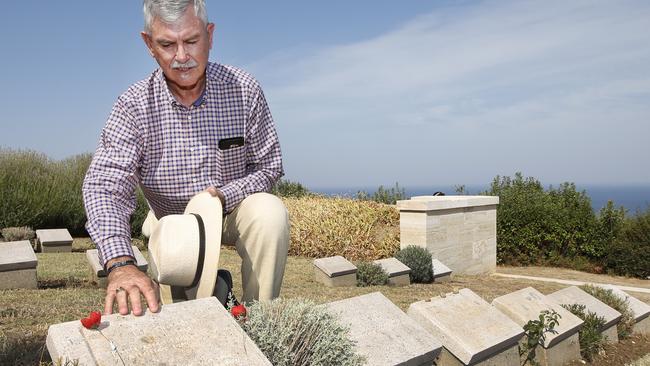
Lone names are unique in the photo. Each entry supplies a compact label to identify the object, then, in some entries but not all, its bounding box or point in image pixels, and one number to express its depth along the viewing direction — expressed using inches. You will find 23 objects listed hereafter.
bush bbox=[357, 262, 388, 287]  326.0
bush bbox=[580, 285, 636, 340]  235.1
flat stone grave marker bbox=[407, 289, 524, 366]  145.0
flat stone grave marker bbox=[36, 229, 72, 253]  434.6
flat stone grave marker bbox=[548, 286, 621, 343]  219.9
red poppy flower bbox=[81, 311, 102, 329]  79.5
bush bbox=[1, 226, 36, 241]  455.5
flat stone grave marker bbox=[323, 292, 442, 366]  118.0
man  107.4
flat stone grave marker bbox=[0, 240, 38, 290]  270.7
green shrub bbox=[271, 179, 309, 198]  757.9
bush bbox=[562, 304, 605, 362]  201.5
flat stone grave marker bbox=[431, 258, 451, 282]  365.3
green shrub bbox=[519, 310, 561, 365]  176.7
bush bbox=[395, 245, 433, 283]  349.4
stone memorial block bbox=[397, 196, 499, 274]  412.8
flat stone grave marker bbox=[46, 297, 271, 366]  76.5
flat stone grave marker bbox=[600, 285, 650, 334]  245.5
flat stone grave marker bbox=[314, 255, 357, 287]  321.4
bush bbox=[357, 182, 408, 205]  712.4
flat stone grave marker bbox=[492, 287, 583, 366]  180.7
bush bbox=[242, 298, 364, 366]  97.1
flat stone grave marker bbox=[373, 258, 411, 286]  331.6
